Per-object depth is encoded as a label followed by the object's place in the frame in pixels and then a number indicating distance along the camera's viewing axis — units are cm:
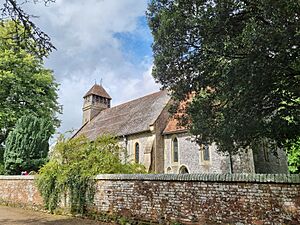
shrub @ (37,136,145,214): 1184
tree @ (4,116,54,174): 2064
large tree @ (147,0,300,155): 702
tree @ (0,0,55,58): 603
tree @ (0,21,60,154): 2253
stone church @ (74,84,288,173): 1932
